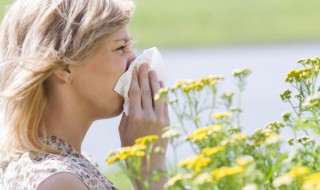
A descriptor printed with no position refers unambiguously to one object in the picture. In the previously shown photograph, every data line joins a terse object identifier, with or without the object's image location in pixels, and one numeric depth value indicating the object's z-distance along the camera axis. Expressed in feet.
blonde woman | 10.12
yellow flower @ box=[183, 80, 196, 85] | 9.00
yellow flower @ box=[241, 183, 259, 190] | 8.20
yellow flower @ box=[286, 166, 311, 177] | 8.24
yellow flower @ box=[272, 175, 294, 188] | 8.21
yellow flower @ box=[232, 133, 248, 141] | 8.50
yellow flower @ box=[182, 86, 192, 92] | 8.98
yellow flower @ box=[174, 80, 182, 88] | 9.05
